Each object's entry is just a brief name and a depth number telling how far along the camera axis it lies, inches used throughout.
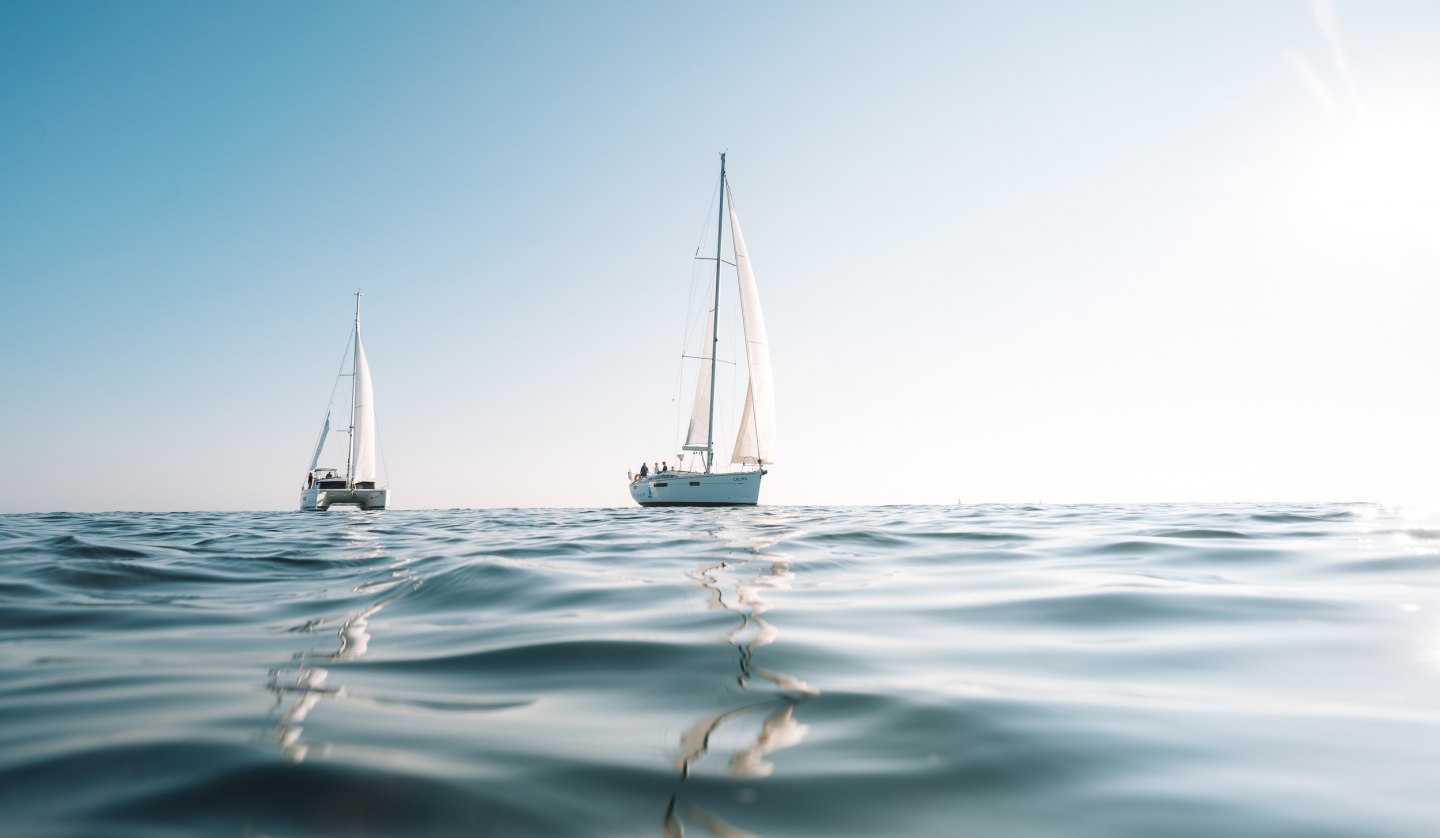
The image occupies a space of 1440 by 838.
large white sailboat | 1461.6
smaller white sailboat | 1754.4
